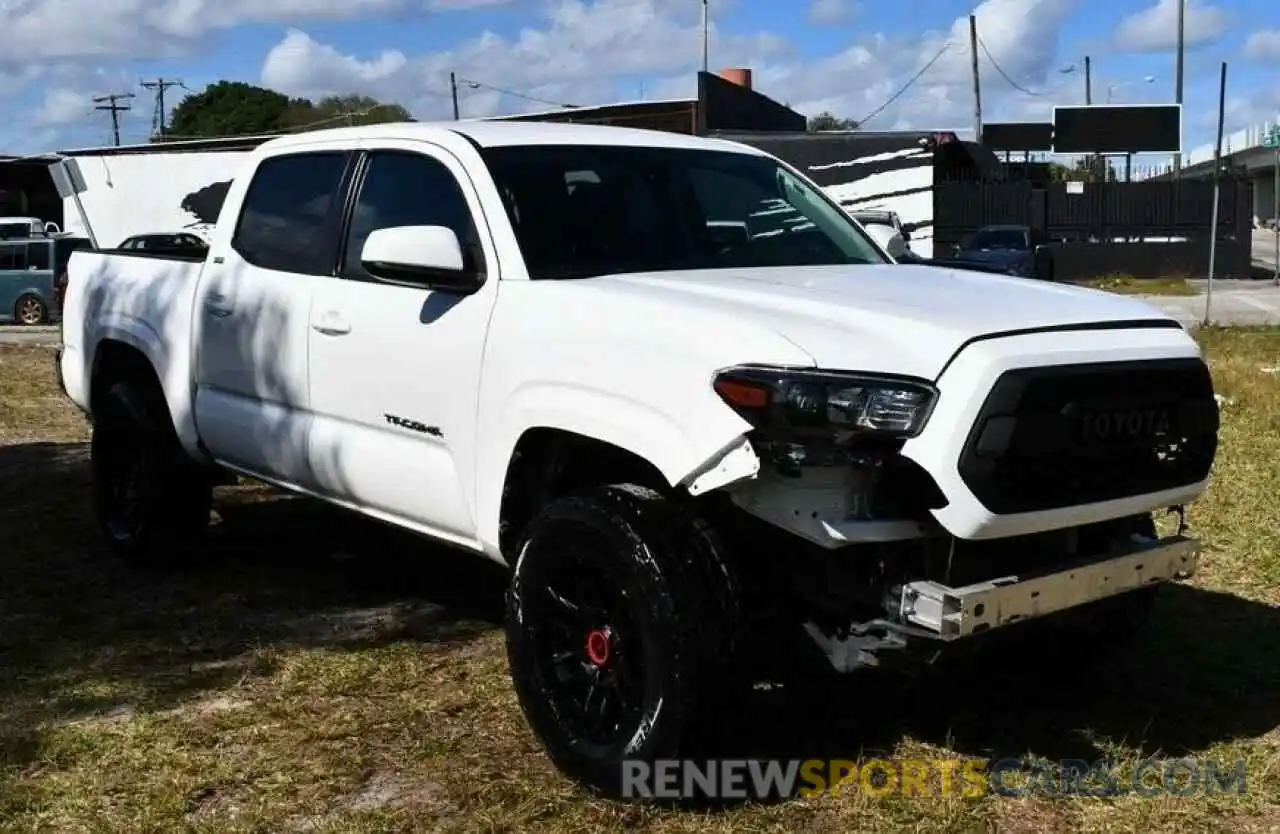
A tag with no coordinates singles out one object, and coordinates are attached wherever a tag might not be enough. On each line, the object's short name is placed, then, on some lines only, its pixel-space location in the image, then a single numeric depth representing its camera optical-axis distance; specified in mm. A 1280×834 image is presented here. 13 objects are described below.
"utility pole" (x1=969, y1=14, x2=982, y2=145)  54344
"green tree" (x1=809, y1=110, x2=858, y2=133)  79188
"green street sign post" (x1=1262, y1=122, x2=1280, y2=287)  20672
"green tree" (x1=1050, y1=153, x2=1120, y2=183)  59781
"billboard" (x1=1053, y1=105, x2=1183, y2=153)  44031
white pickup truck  3498
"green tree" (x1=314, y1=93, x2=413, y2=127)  56672
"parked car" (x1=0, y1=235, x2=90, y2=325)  25703
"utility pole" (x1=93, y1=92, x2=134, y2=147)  75812
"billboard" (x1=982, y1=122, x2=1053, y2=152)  58281
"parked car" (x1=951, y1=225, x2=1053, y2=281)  27375
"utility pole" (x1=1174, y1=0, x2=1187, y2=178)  48375
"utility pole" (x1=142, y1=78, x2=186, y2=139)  77375
